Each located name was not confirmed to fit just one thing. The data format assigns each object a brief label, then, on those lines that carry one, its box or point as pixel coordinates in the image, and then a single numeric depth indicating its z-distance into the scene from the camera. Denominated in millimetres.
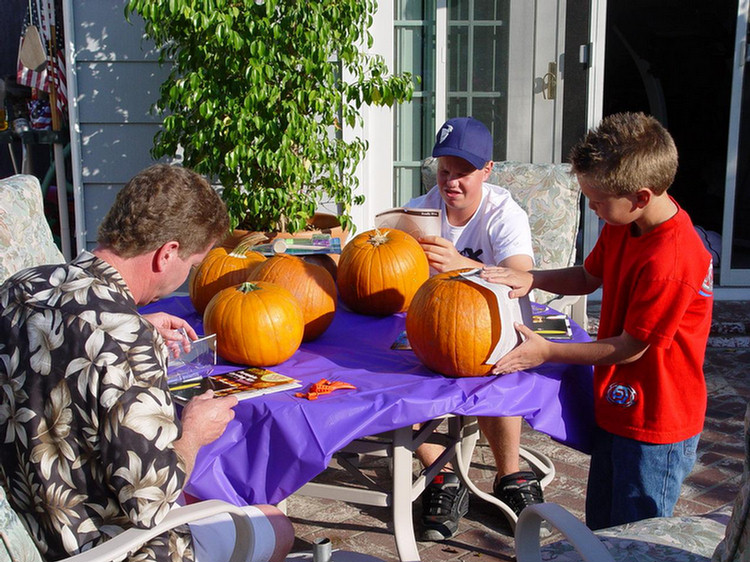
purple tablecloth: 1729
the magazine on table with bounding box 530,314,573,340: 2252
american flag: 5574
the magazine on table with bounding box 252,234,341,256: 2646
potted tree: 4227
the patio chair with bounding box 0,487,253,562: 1326
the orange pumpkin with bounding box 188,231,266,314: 2469
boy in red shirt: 1971
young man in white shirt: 2768
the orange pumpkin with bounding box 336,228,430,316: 2428
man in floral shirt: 1419
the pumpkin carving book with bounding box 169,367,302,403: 1801
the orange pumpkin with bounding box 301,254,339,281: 2674
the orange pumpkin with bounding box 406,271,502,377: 1904
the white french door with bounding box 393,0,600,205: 5582
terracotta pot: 4359
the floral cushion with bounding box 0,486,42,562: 1309
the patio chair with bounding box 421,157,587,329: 3879
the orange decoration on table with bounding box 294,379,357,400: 1795
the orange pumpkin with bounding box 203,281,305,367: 1990
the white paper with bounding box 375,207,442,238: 2582
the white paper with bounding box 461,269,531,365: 1937
